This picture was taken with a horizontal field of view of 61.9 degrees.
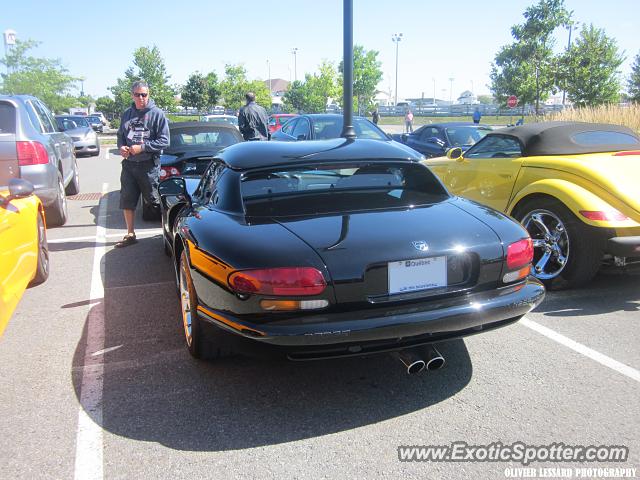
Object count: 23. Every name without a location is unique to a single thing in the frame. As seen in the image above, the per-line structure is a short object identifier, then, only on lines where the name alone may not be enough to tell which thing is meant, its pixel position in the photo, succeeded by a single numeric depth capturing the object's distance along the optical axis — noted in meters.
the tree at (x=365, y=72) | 61.50
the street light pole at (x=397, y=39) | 71.69
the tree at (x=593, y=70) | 23.61
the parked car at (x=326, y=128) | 10.34
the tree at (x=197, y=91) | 54.50
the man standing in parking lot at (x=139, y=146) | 6.23
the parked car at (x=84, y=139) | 20.41
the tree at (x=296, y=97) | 61.78
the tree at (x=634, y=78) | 38.81
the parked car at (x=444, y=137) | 11.12
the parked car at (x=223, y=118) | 19.08
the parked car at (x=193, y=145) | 7.27
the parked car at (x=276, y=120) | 20.17
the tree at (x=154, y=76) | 48.78
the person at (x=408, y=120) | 31.38
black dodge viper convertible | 2.54
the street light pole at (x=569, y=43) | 24.98
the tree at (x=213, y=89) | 53.28
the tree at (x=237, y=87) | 53.25
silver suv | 6.29
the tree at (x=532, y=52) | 30.05
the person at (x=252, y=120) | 10.11
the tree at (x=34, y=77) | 52.41
